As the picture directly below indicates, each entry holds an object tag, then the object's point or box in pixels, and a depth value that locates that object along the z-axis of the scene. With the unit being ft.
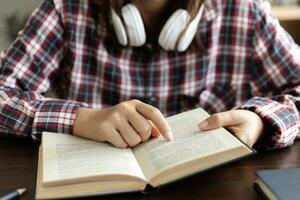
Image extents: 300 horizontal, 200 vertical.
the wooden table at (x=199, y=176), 2.06
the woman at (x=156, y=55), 3.19
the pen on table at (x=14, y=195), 1.95
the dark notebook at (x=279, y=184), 1.84
